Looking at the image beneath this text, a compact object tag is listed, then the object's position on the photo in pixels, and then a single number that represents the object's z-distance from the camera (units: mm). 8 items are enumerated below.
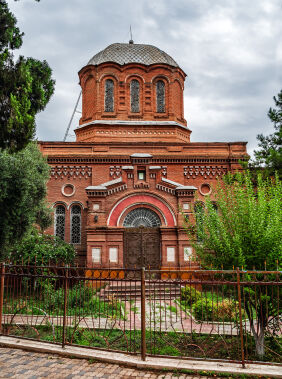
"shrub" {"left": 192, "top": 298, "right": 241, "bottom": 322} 9703
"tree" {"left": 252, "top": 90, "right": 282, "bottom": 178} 14508
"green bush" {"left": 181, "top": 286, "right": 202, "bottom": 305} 11446
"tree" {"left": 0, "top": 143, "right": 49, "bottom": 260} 9422
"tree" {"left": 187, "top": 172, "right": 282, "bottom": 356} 6652
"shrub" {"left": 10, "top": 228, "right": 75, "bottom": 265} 13348
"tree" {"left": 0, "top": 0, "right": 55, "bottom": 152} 6758
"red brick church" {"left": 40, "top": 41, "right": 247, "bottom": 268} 15234
